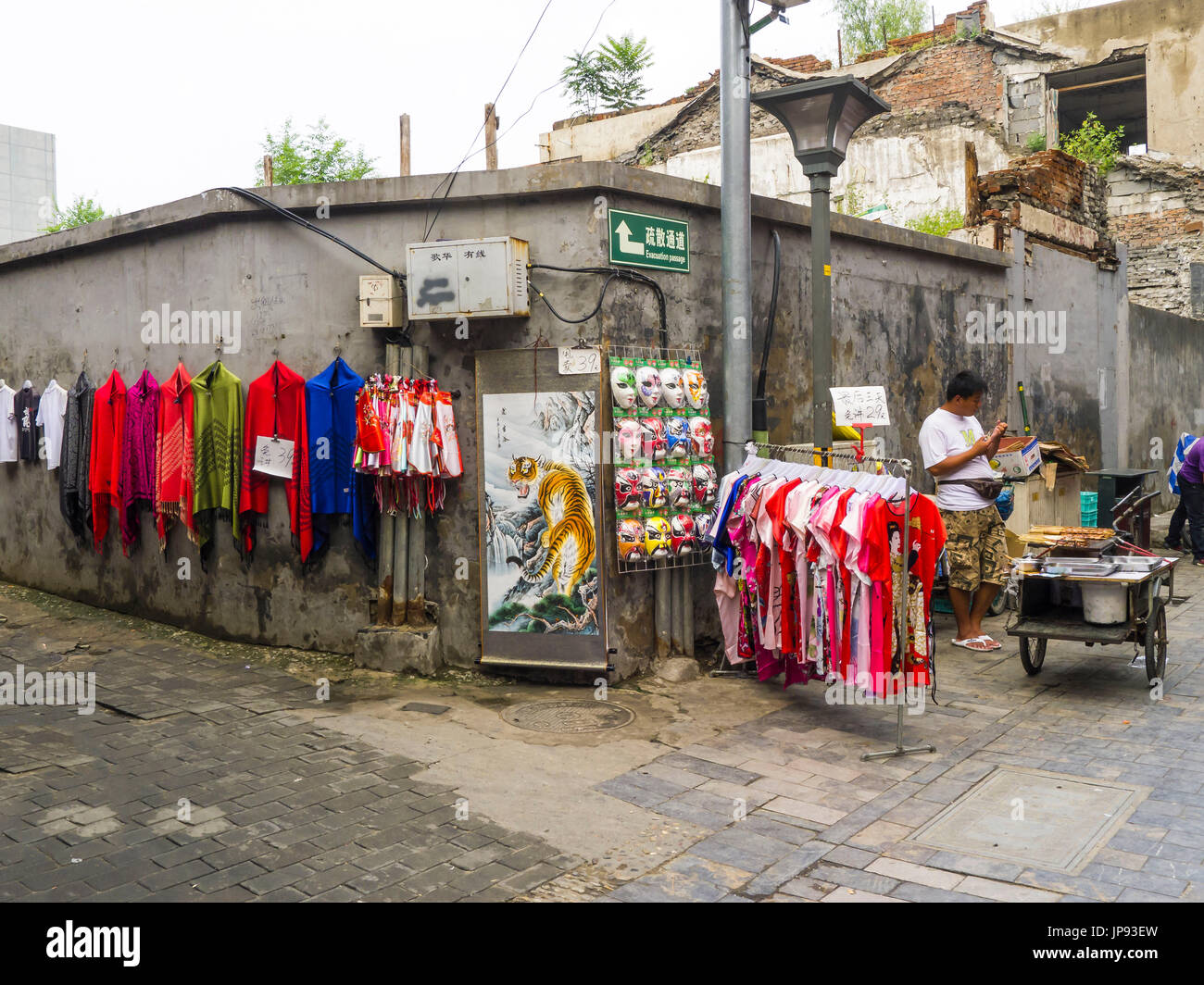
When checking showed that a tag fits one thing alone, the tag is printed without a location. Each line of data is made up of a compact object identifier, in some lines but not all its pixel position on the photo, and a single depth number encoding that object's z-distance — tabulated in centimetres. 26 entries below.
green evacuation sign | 705
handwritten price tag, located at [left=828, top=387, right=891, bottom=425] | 820
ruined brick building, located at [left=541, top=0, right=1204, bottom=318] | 1992
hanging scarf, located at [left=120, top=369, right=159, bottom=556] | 860
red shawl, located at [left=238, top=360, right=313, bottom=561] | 764
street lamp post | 725
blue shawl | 746
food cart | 672
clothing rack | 568
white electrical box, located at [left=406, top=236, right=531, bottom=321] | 681
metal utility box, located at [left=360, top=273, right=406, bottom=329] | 723
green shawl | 797
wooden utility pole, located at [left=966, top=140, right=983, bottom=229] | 1268
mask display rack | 698
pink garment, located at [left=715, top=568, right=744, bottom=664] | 692
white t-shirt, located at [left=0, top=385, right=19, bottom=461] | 1031
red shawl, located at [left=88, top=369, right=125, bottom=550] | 897
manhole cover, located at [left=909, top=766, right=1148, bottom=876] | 441
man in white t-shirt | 790
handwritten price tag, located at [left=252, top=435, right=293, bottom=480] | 774
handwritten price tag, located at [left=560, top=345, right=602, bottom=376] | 695
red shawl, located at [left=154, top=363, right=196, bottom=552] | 827
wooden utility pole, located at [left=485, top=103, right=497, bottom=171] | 912
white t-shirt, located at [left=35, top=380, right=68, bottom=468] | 969
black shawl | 939
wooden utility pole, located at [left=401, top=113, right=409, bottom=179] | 966
